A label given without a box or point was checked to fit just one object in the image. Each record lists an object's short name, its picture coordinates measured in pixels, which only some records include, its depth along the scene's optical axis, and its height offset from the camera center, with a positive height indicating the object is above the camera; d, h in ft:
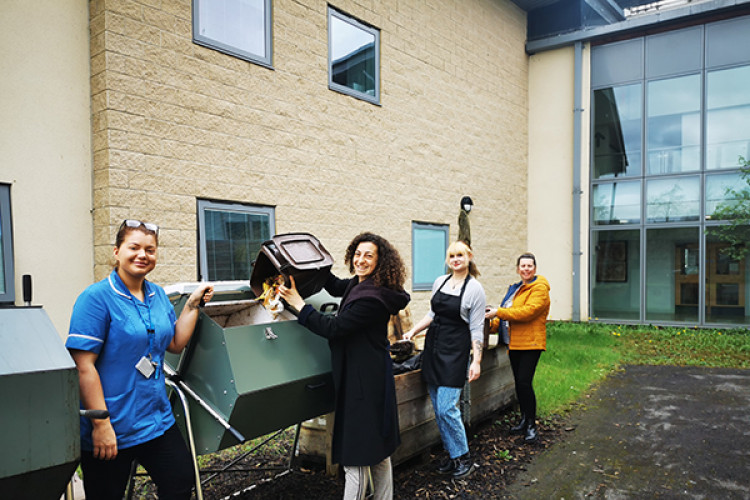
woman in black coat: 9.93 -2.67
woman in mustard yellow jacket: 15.79 -2.93
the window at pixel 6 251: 15.97 -0.34
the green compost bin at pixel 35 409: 6.05 -2.07
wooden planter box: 13.34 -5.12
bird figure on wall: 33.35 +0.80
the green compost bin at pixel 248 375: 8.93 -2.54
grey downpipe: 42.14 +4.92
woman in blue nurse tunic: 7.43 -2.04
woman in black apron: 13.29 -3.04
